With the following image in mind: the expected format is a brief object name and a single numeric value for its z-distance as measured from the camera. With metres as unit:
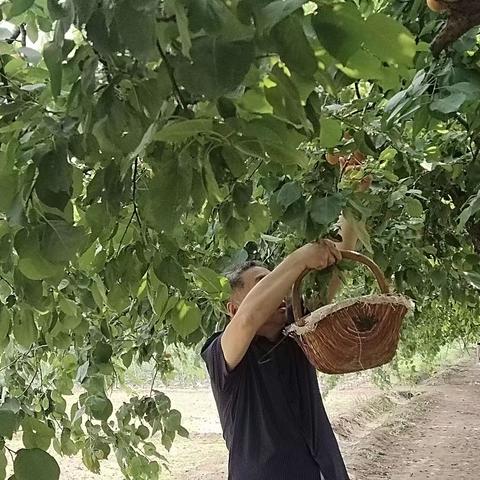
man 1.95
